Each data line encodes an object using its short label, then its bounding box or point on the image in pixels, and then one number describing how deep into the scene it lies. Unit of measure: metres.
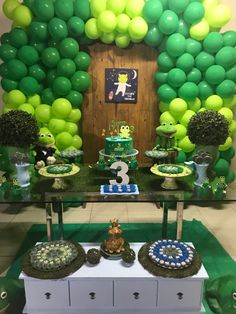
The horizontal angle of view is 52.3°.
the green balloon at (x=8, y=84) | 2.45
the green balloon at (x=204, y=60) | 2.44
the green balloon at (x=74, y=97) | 2.53
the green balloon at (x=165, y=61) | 2.49
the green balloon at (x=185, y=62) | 2.42
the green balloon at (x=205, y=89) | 2.52
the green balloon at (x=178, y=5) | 2.36
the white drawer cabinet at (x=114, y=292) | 1.34
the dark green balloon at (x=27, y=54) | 2.39
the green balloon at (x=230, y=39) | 2.42
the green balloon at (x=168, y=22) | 2.35
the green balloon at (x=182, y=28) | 2.44
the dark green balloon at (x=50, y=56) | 2.41
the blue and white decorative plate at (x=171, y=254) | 1.35
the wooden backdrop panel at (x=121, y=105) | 2.73
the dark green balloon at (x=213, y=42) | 2.39
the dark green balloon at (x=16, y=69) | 2.38
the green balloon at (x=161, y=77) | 2.55
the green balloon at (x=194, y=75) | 2.49
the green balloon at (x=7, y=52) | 2.37
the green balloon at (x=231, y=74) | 2.47
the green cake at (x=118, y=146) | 1.88
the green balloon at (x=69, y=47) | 2.39
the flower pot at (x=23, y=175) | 1.53
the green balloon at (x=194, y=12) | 2.35
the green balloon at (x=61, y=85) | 2.45
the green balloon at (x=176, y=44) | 2.39
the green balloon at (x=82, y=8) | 2.39
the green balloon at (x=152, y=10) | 2.33
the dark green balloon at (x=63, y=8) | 2.34
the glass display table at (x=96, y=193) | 1.44
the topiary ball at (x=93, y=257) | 1.39
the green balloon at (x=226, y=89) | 2.47
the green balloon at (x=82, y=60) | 2.48
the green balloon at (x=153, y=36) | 2.46
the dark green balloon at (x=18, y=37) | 2.36
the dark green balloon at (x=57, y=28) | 2.36
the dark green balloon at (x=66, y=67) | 2.42
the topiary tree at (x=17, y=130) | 1.85
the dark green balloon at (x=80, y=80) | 2.49
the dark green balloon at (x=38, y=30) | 2.36
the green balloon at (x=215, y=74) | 2.43
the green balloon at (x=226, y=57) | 2.40
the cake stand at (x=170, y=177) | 1.52
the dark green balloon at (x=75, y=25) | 2.41
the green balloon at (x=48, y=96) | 2.53
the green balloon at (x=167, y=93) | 2.53
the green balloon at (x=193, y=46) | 2.43
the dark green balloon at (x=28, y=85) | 2.45
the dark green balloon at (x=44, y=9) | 2.32
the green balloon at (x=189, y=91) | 2.48
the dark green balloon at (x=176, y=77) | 2.45
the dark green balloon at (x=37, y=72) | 2.46
